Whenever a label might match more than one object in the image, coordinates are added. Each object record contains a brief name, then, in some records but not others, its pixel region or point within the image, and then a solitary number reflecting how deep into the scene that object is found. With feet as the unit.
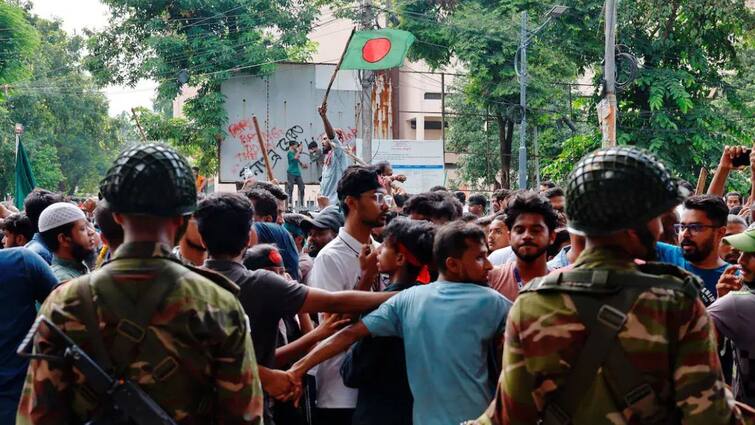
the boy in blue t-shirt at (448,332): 12.76
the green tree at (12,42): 97.86
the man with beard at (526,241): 16.48
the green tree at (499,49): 87.25
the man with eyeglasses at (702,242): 18.48
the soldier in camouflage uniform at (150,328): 9.03
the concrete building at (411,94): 156.46
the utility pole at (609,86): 57.47
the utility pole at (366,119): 79.77
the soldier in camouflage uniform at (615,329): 8.55
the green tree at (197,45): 93.56
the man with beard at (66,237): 17.80
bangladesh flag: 71.82
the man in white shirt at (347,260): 15.72
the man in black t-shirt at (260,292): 12.59
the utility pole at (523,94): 81.00
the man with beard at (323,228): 23.35
